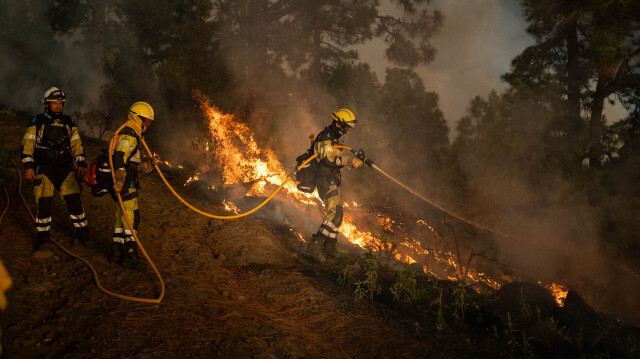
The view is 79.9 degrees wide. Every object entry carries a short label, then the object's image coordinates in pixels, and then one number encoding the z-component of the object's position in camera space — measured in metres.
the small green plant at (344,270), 5.66
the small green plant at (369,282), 5.12
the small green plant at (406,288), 5.15
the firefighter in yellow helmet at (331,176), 7.14
